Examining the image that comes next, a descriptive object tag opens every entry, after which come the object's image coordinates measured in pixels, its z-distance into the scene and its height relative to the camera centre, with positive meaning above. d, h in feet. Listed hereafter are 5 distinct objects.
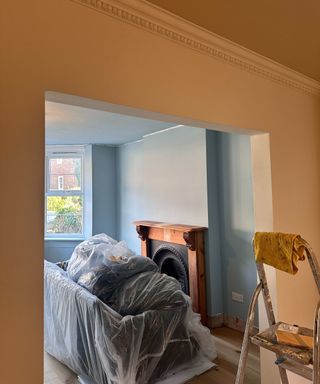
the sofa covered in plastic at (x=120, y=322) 6.99 -2.93
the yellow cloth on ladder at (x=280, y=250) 4.06 -0.65
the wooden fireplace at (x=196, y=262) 11.46 -2.17
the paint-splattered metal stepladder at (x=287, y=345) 3.72 -1.98
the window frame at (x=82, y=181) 17.61 +1.63
